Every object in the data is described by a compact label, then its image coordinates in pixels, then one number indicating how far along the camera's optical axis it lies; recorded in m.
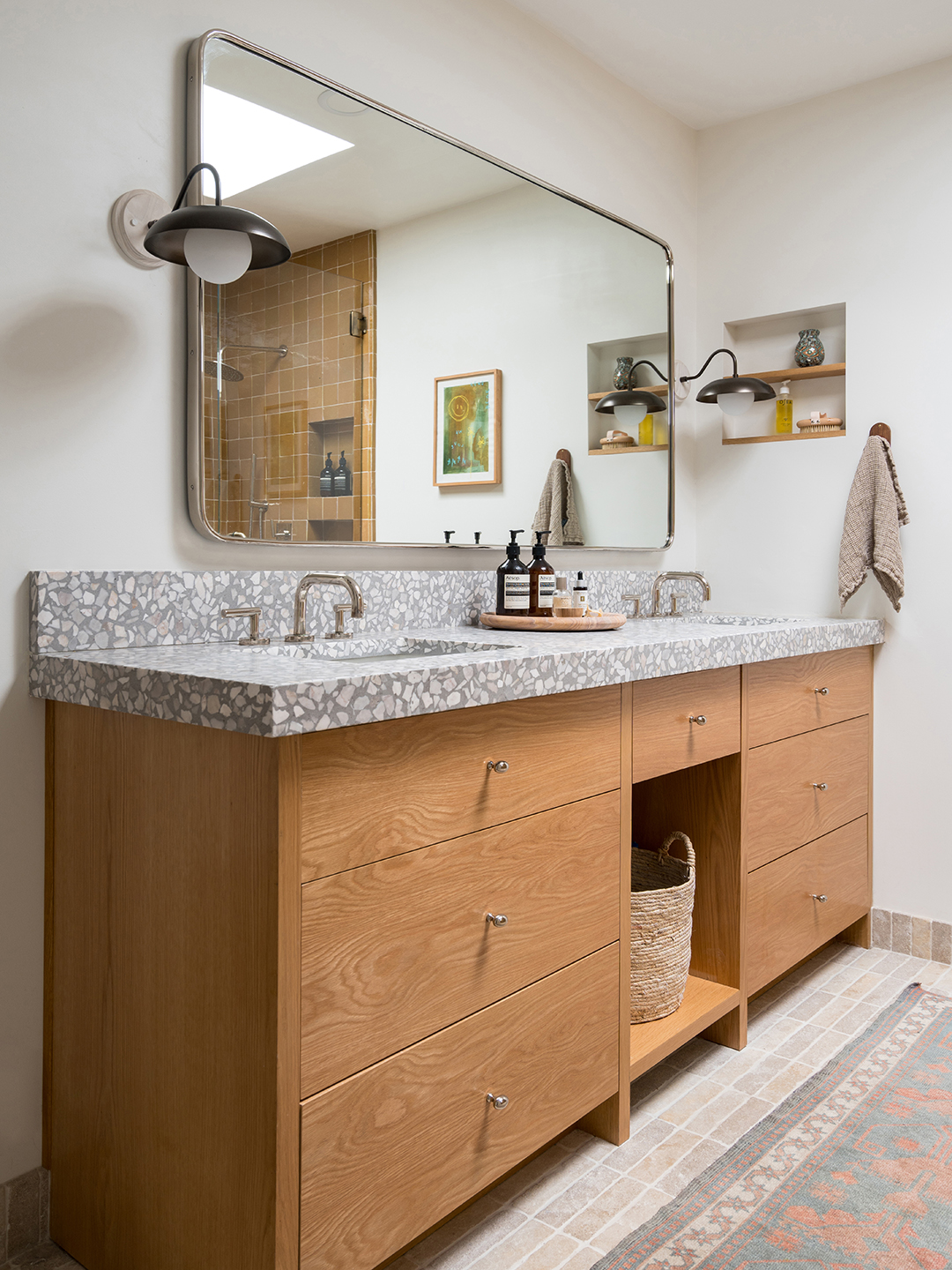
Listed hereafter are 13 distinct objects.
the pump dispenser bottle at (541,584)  2.17
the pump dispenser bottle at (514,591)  2.10
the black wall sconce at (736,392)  2.61
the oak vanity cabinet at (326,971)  1.08
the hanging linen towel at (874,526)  2.49
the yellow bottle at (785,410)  2.81
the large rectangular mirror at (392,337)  1.66
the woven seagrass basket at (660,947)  1.81
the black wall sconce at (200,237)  1.37
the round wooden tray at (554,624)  2.04
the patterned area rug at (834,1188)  1.40
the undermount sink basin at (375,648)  1.66
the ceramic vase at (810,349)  2.72
